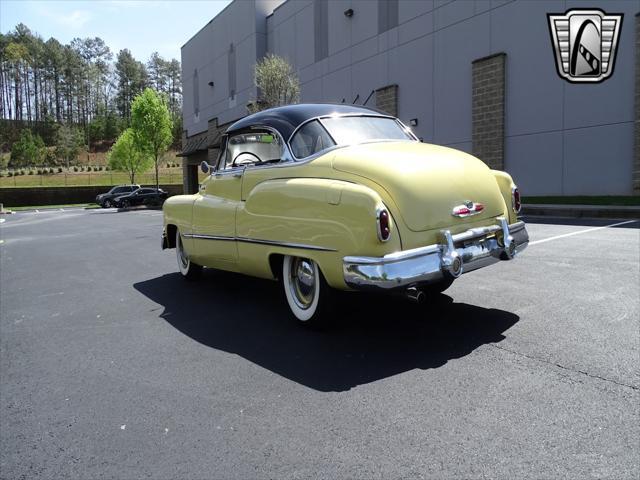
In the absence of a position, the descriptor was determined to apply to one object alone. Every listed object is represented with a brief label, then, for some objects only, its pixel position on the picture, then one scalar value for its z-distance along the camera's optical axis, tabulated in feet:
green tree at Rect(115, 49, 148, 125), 358.64
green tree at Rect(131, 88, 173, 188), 134.82
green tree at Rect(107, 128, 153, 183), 185.74
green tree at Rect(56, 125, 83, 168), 278.05
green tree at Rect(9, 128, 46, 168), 250.16
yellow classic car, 11.94
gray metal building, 53.26
